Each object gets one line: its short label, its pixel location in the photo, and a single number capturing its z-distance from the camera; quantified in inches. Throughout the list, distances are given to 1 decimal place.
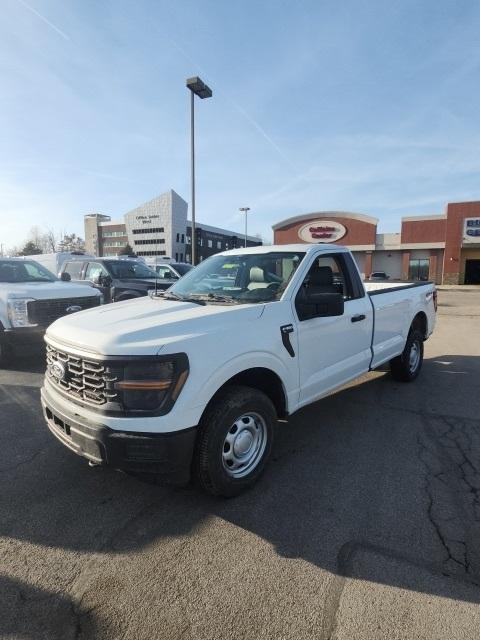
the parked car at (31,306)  252.5
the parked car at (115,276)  411.5
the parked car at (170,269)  672.4
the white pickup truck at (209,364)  100.3
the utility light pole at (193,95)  559.5
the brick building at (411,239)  1486.2
